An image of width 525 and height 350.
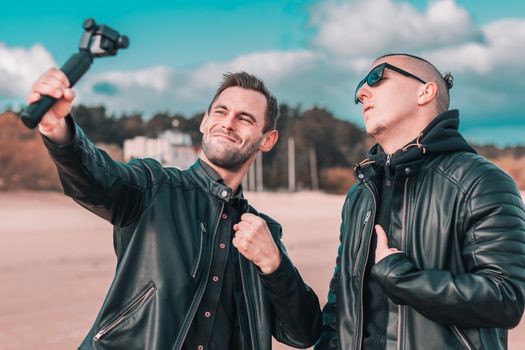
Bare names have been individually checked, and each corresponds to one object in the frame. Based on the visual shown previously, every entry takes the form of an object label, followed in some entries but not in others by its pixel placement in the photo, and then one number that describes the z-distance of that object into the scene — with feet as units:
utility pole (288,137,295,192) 151.53
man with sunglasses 8.29
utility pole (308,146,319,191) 153.79
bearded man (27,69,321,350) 9.25
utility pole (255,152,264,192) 145.46
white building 115.34
